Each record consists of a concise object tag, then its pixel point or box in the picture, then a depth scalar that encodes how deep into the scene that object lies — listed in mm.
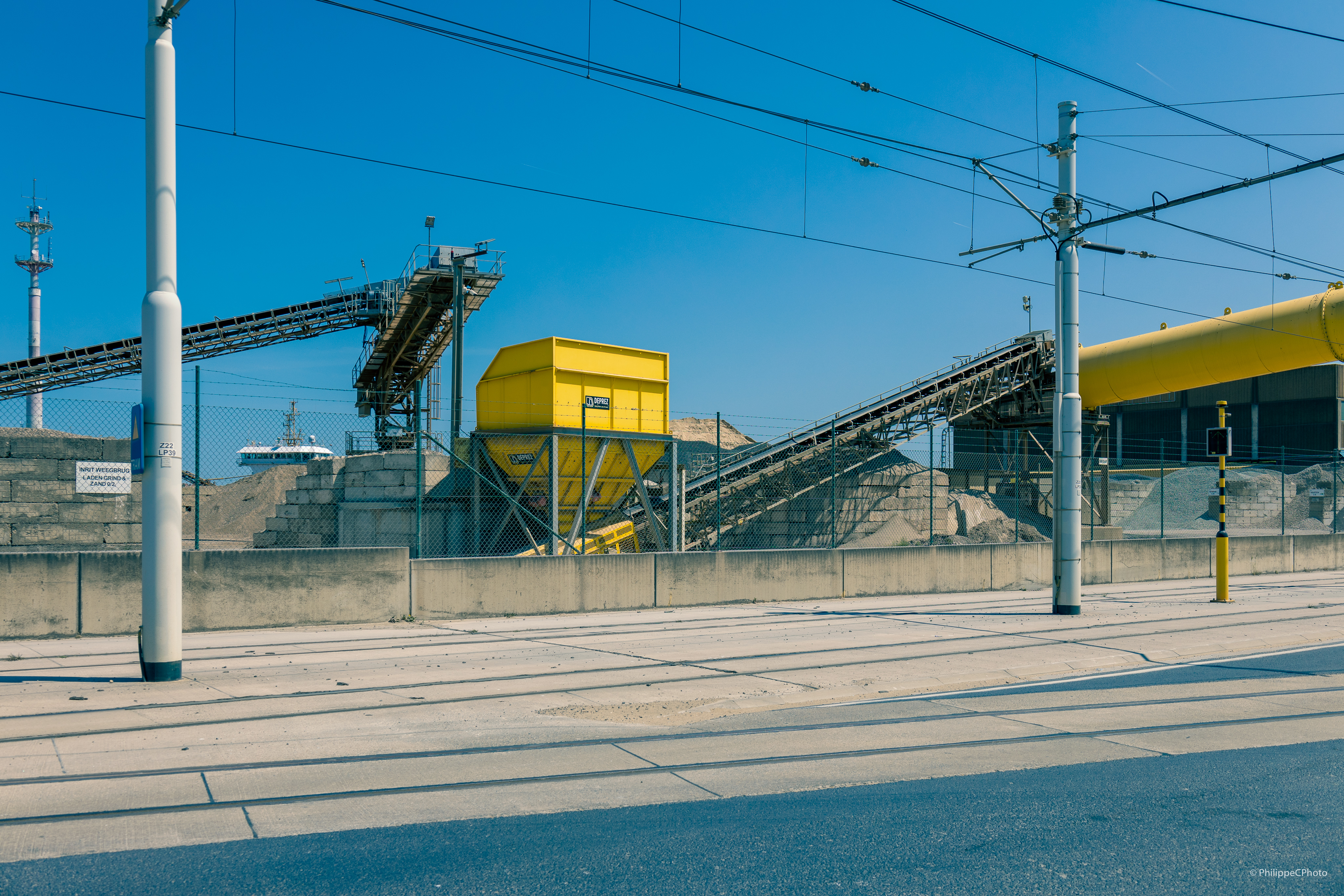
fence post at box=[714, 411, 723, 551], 16734
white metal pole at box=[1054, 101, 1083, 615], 15352
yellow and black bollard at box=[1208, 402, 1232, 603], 17875
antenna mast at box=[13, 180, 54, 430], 68062
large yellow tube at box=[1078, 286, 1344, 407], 25422
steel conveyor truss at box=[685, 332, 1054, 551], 25891
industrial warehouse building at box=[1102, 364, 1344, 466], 48875
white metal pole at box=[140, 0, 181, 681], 8586
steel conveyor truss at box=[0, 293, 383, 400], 37250
